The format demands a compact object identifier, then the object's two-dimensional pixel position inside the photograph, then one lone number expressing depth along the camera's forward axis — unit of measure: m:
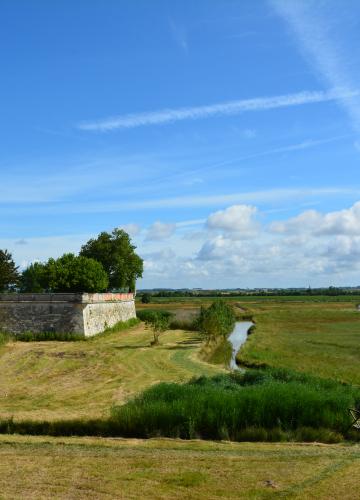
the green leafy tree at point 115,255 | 60.66
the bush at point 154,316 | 39.75
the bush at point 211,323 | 40.31
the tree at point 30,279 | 79.25
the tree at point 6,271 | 50.22
